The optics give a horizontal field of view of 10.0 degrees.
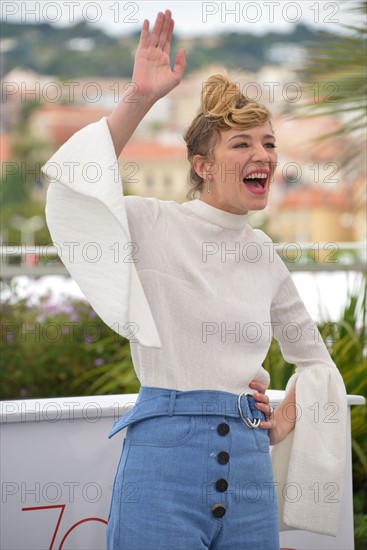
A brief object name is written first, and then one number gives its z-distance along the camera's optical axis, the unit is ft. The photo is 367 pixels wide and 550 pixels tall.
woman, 13.45
